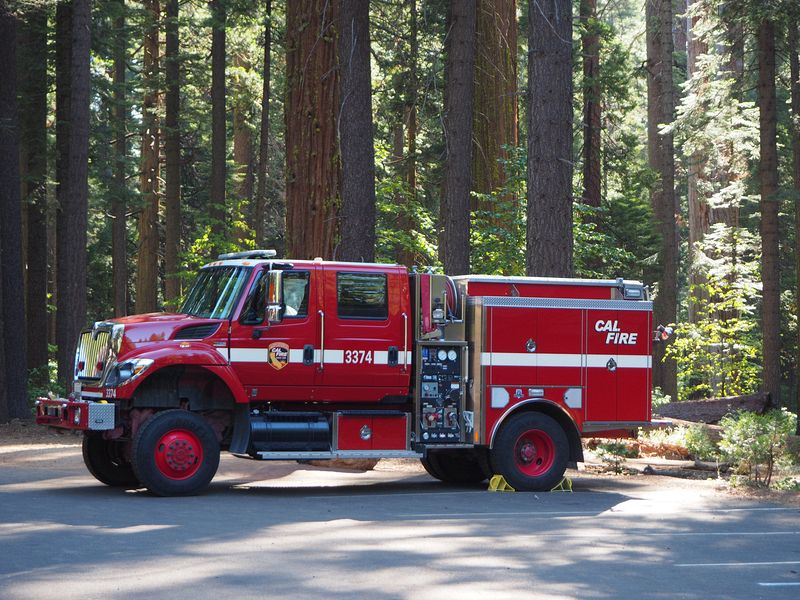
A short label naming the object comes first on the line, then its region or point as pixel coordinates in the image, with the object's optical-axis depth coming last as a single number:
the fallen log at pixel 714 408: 24.36
